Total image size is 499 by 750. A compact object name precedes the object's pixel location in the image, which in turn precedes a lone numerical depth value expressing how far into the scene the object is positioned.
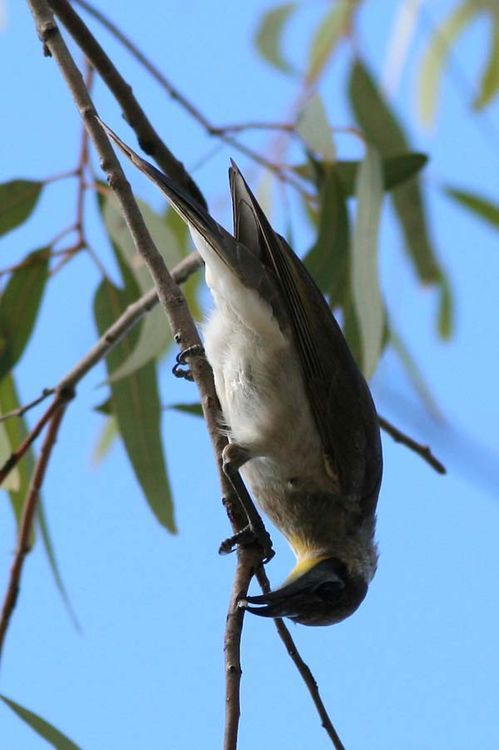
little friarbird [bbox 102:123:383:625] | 5.73
